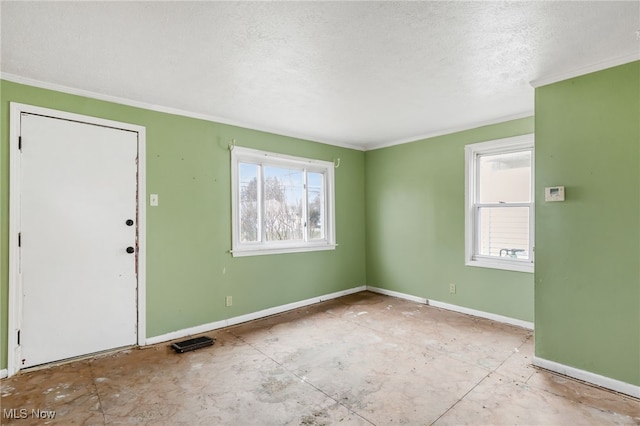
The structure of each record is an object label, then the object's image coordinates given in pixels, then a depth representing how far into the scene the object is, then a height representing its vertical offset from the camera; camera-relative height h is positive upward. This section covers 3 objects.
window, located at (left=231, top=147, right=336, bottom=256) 3.91 +0.17
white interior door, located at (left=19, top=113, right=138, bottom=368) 2.61 -0.19
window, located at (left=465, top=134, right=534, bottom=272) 3.62 +0.13
